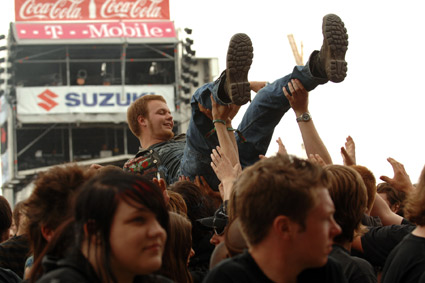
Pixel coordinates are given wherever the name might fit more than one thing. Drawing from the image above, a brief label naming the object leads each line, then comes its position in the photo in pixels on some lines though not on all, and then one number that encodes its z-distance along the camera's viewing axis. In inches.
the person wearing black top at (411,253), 139.7
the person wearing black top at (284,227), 112.0
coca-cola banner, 1494.8
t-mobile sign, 1411.2
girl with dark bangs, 105.3
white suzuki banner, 1429.6
